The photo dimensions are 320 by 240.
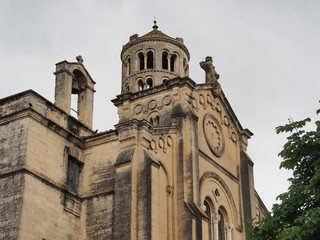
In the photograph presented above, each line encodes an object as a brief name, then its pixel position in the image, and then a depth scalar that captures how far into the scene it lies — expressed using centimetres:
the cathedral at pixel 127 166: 3011
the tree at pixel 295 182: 1912
